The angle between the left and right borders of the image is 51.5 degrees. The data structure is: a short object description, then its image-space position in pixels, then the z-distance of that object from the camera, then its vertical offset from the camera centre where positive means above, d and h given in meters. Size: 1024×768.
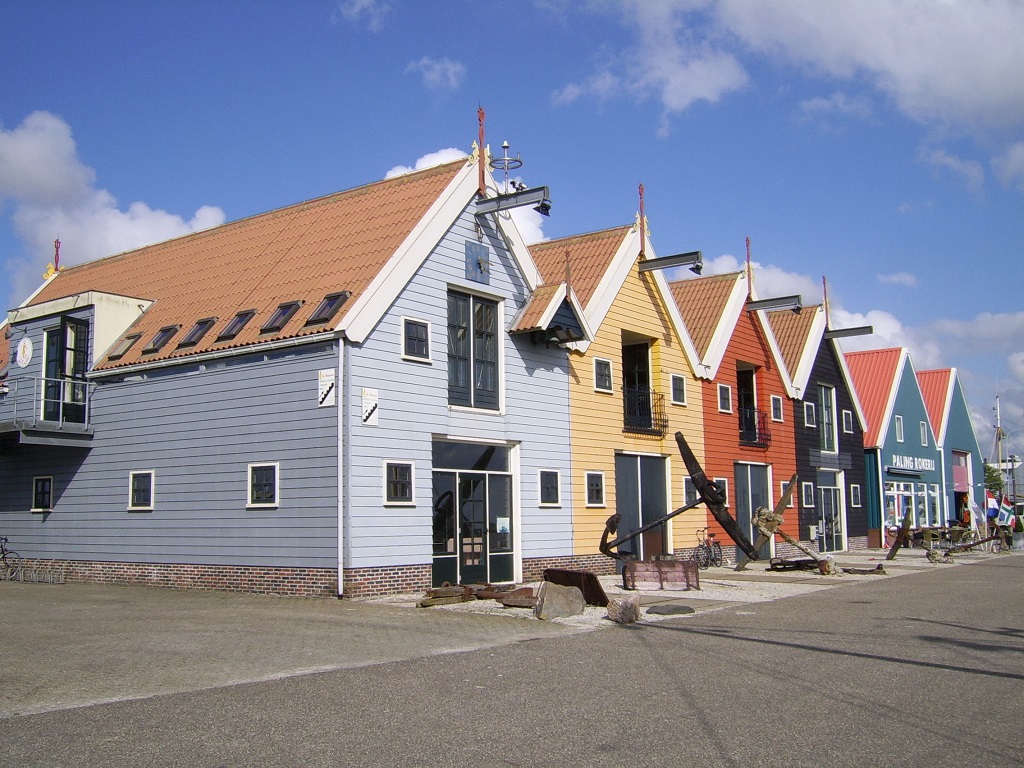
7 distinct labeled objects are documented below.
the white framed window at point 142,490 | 20.52 +0.41
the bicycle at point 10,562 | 22.72 -1.04
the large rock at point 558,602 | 15.33 -1.42
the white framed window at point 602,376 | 24.89 +3.01
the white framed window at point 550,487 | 22.44 +0.37
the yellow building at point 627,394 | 24.16 +2.67
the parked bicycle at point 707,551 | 28.28 -1.33
